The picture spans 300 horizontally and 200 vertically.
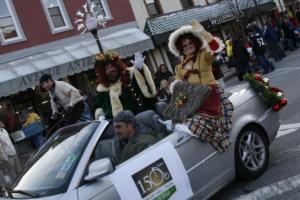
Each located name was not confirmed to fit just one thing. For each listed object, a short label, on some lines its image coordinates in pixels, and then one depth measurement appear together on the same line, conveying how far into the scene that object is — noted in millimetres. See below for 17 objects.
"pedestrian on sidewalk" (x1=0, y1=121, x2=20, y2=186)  10219
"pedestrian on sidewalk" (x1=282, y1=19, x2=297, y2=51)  22769
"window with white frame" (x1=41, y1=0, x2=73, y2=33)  20297
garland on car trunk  6215
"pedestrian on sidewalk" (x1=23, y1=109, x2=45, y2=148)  15866
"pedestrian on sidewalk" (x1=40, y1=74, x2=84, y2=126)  7074
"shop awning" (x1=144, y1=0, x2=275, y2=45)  24047
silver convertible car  4309
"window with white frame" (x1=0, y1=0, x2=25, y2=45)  18641
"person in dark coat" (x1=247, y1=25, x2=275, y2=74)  17719
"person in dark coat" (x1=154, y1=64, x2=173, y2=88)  12773
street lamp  14680
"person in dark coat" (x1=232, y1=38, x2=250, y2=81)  17136
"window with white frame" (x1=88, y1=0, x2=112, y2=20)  22641
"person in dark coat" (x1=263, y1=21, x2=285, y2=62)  20141
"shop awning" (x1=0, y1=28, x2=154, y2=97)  17141
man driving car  4848
